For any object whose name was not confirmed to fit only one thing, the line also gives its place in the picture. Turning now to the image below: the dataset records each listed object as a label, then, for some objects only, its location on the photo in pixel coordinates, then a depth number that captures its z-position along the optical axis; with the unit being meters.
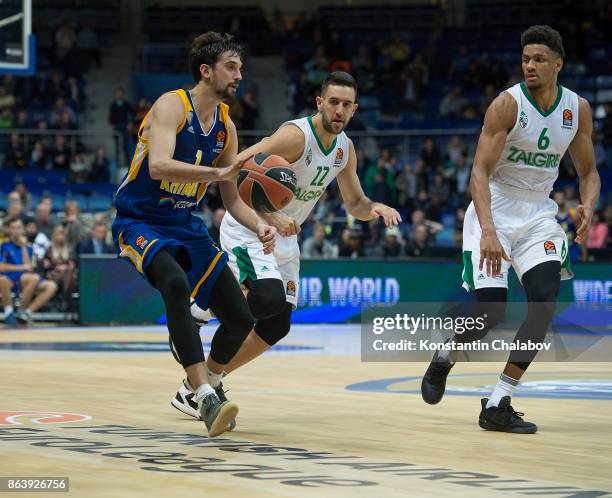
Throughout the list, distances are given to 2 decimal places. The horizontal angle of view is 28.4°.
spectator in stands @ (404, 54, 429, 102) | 26.81
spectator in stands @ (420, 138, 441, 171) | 23.17
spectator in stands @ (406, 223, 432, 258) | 19.05
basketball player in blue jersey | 6.51
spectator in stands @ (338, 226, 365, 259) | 19.52
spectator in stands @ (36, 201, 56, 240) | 19.50
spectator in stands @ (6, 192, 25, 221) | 18.52
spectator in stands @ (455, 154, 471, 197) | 22.22
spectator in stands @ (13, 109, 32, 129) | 25.56
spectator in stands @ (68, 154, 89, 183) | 24.20
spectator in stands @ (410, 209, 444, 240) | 19.54
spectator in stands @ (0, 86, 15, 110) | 26.28
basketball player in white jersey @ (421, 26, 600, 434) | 7.05
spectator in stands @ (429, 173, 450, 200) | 22.27
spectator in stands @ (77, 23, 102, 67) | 29.04
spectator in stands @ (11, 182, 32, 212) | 21.67
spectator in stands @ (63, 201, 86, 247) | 19.12
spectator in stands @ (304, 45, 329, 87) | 26.83
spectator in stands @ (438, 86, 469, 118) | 25.64
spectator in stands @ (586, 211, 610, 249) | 19.19
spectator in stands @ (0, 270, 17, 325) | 18.11
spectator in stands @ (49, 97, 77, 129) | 25.83
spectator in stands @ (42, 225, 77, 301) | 18.80
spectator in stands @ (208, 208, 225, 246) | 19.27
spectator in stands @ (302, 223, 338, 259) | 19.53
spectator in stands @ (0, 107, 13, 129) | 25.64
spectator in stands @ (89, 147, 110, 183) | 24.20
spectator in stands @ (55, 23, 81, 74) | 28.19
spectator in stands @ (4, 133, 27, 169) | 24.67
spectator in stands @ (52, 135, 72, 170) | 24.84
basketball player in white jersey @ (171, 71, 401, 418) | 7.59
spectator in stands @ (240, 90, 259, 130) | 25.69
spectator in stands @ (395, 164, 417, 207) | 22.42
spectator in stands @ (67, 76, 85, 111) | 26.88
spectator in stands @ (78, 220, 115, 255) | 18.81
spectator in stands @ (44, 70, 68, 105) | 27.06
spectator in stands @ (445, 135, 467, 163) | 23.05
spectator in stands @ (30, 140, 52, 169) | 24.80
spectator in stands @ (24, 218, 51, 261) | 19.12
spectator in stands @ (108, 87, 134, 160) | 26.06
